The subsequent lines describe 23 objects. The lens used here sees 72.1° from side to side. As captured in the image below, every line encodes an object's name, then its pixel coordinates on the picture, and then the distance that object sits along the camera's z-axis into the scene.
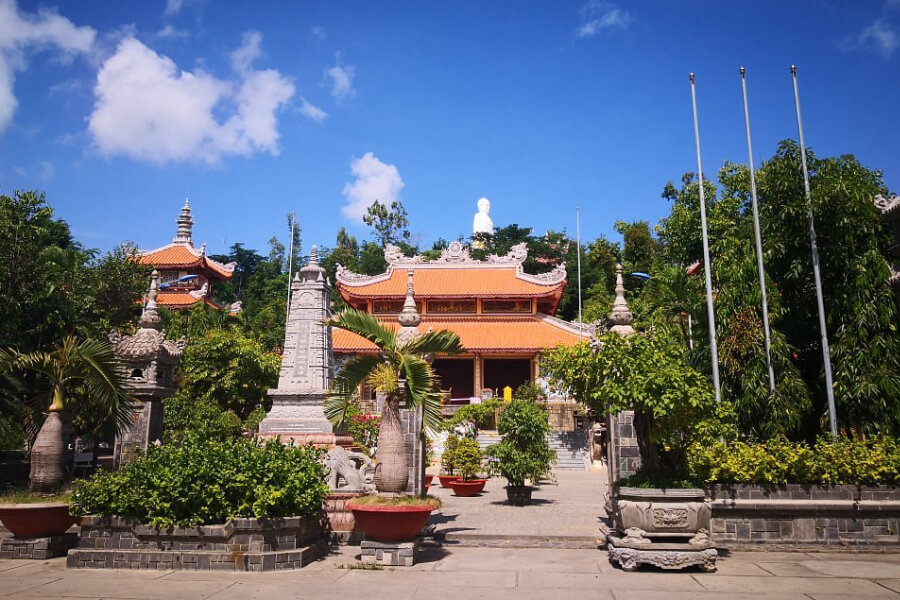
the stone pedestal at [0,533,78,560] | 8.00
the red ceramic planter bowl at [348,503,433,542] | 7.58
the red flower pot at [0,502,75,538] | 7.83
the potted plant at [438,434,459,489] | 16.61
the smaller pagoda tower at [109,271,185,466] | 11.38
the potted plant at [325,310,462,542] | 8.41
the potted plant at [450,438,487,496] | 15.68
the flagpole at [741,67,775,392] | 11.89
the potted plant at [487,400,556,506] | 13.84
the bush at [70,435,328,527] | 7.55
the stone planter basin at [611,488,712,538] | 7.72
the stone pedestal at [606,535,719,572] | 7.48
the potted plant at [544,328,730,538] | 7.79
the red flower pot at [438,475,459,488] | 16.61
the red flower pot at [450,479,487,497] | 15.60
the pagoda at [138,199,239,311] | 42.22
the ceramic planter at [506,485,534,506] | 13.85
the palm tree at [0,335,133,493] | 8.78
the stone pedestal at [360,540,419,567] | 7.70
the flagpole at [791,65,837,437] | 11.16
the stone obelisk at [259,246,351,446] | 14.11
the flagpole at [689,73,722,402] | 12.20
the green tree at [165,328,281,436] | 24.12
